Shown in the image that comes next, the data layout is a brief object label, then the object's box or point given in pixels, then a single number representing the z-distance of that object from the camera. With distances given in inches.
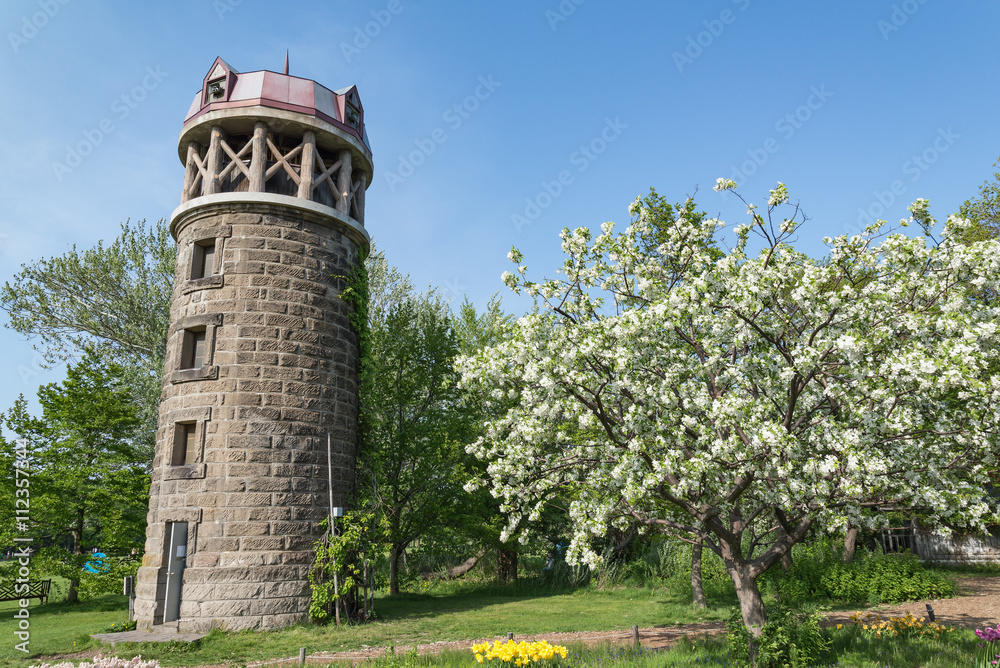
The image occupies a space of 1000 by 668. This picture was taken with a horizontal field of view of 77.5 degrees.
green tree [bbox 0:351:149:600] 753.6
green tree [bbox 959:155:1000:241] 906.1
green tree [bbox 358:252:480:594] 818.8
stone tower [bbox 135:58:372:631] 529.3
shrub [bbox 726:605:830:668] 323.0
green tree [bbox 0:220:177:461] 1087.6
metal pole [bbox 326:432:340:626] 548.1
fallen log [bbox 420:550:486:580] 1074.6
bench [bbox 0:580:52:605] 767.1
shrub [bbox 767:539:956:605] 663.1
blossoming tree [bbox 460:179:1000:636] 309.6
